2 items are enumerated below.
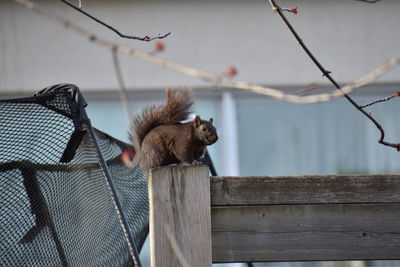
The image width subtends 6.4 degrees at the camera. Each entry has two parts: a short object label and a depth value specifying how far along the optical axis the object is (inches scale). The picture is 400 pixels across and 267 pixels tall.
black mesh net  323.6
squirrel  363.5
